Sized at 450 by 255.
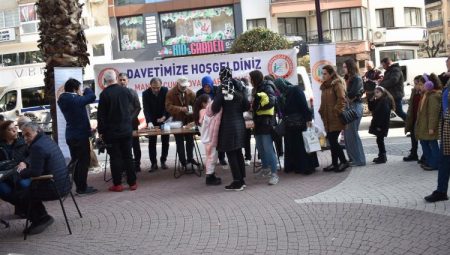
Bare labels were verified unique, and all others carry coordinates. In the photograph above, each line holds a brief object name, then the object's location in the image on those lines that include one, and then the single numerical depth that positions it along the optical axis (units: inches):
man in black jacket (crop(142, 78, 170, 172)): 430.3
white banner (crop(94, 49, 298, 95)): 509.0
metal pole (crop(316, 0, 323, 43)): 616.4
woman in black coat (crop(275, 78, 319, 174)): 362.9
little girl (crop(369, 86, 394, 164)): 387.2
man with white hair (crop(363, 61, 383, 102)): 429.4
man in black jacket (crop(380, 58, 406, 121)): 442.6
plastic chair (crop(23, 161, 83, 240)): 258.0
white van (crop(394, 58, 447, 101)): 911.0
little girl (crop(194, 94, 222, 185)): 337.7
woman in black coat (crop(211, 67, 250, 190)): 325.1
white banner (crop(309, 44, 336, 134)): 469.7
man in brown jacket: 408.2
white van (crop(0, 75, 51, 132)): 952.3
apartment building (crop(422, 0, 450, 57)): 2529.5
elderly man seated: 259.9
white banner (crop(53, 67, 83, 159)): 434.6
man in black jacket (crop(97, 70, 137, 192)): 345.1
